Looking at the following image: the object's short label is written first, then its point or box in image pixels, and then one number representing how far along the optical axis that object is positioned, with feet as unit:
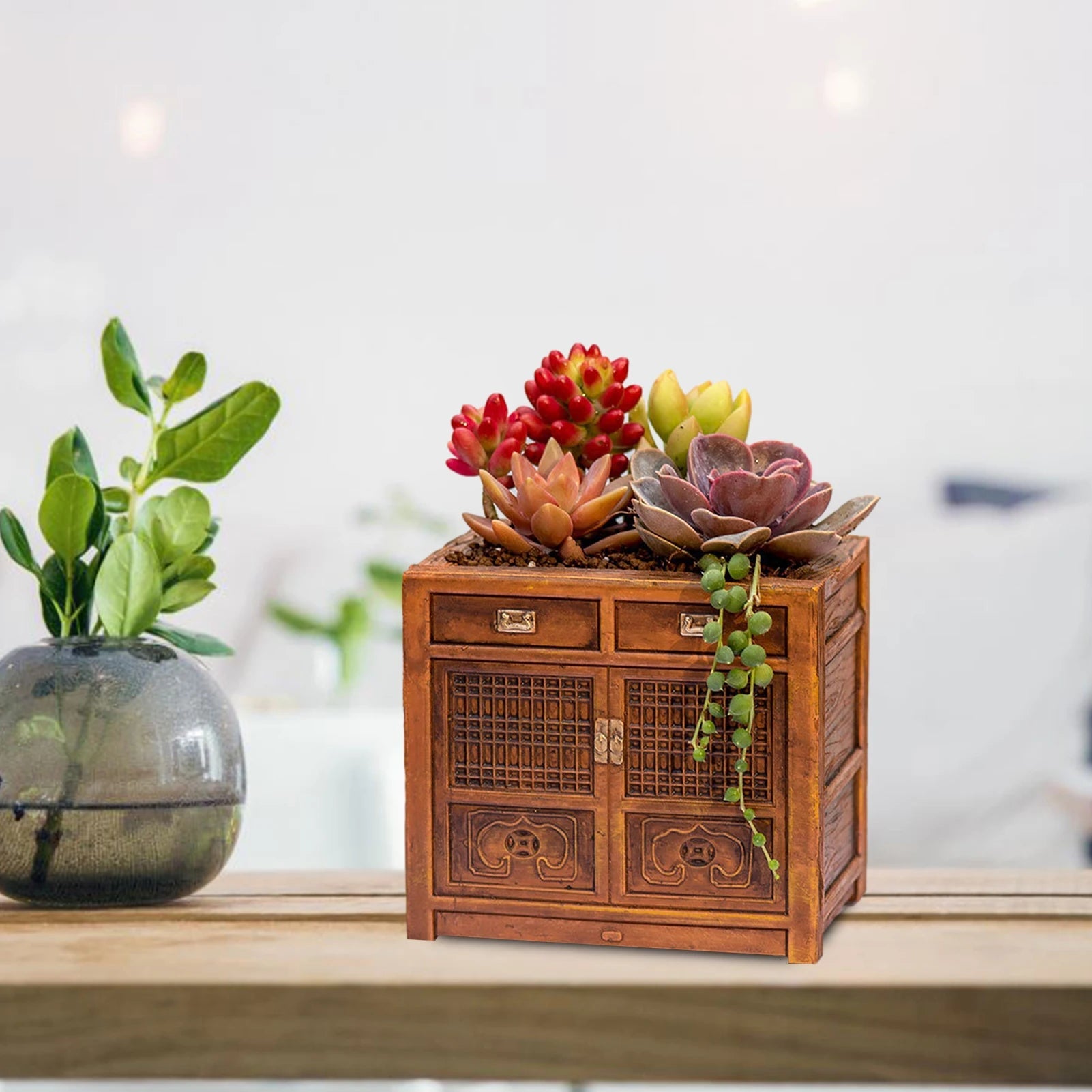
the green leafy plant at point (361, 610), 10.69
